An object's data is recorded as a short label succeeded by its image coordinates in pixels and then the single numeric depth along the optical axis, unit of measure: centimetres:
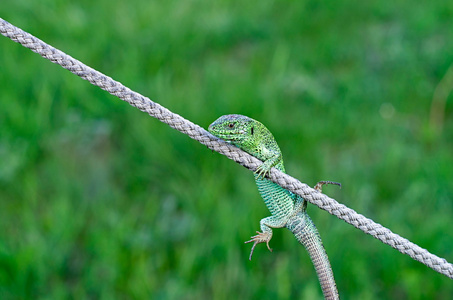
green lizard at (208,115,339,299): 127
